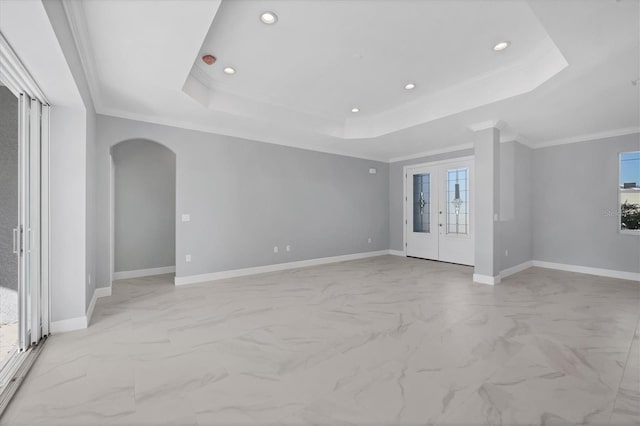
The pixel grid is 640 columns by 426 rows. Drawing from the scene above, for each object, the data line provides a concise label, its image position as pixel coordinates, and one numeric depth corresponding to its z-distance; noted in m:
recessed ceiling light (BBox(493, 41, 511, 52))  3.13
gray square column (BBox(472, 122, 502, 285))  5.00
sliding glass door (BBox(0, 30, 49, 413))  2.65
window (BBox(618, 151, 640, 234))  5.38
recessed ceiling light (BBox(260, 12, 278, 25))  2.66
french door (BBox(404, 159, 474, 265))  6.61
